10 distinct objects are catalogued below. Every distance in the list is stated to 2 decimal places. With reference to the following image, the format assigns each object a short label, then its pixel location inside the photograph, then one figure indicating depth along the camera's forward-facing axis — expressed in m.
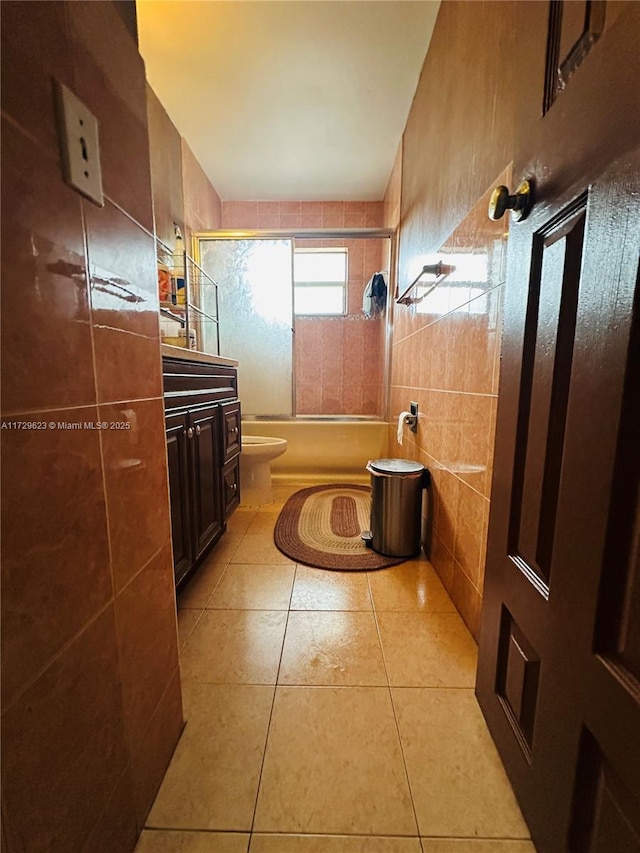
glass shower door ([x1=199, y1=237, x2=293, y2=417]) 2.96
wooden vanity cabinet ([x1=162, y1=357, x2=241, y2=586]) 1.21
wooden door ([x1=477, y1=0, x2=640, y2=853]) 0.46
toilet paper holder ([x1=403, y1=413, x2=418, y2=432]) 1.97
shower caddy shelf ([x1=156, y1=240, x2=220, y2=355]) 2.17
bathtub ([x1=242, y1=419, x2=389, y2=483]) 2.95
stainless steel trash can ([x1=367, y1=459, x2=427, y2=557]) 1.70
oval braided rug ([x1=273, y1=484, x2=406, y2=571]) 1.74
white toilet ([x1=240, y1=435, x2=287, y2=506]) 2.36
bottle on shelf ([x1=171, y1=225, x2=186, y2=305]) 2.22
